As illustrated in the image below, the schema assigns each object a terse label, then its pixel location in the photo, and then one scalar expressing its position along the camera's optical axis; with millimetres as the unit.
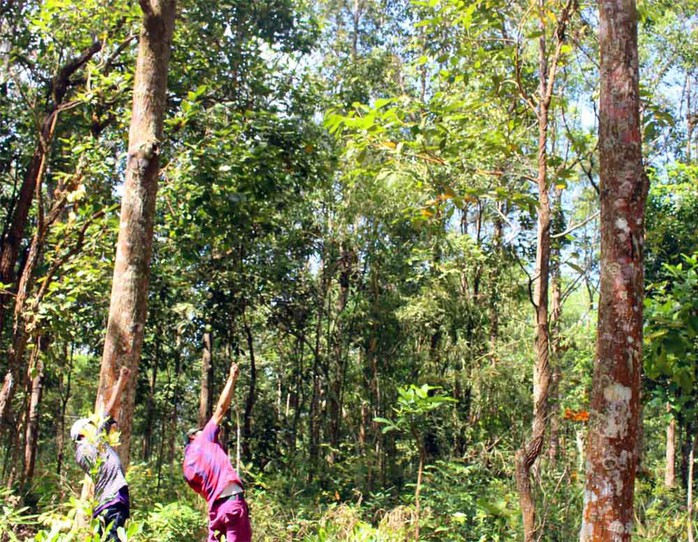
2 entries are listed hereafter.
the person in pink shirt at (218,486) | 4770
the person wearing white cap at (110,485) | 4180
